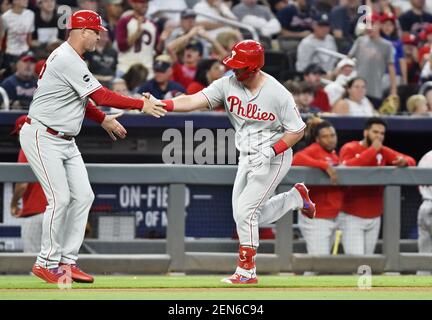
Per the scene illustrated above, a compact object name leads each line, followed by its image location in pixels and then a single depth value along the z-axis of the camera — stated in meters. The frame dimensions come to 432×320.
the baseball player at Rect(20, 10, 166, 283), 9.06
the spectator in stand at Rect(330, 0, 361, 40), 17.06
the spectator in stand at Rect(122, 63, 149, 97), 14.22
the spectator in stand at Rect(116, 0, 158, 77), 14.95
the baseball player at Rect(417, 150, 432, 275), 11.84
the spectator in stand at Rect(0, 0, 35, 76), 14.40
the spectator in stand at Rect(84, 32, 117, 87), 14.22
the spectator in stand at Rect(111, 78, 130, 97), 13.71
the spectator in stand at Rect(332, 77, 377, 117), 13.98
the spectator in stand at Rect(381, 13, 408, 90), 16.19
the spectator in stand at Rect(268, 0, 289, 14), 17.00
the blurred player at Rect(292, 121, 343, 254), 11.74
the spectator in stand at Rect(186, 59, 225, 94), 14.04
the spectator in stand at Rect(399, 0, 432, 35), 17.56
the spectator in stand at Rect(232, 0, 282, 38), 16.23
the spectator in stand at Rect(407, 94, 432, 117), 13.93
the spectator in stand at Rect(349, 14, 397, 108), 15.27
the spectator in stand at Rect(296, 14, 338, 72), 15.87
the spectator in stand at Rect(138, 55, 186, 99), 13.67
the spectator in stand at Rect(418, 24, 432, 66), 16.30
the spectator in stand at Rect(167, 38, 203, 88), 14.62
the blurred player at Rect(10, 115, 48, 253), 11.34
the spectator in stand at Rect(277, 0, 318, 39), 16.56
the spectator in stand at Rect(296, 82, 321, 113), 13.74
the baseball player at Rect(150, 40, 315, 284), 9.23
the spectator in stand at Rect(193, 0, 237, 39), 15.85
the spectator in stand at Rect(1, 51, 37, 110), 13.07
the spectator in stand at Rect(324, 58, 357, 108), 14.77
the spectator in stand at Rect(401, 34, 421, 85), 16.38
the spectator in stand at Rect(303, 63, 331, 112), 14.43
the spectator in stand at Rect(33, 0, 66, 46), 14.80
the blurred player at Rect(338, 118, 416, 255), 11.89
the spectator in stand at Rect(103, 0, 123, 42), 15.56
